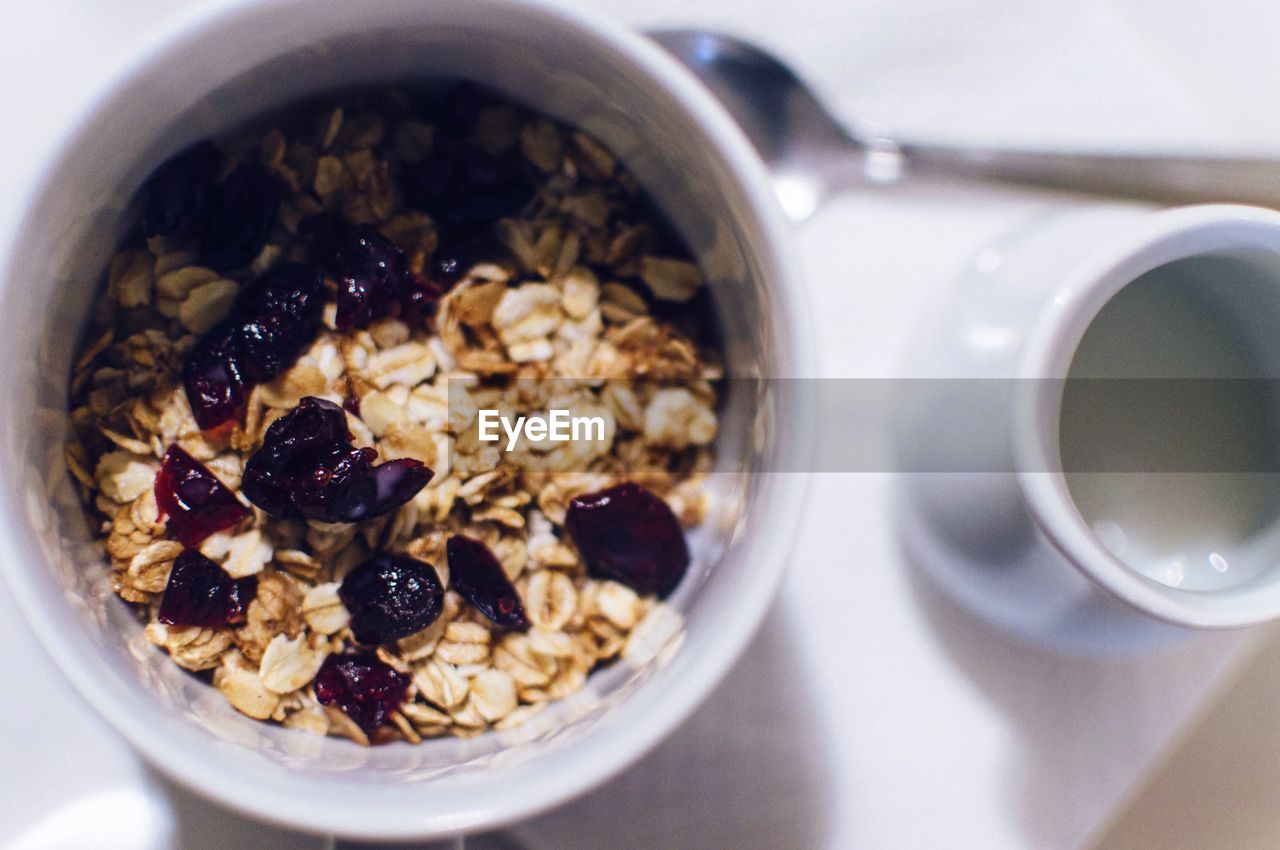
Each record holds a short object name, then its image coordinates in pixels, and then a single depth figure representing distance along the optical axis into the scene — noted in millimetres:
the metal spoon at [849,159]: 299
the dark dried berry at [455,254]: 270
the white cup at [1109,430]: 278
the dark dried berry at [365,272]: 262
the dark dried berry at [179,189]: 256
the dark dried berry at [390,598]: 259
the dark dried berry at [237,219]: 262
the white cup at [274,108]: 238
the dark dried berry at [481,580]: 264
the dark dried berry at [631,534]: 269
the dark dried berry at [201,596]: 257
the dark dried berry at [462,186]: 267
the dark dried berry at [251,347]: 259
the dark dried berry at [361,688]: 260
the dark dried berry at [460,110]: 267
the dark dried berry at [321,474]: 254
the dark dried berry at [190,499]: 257
